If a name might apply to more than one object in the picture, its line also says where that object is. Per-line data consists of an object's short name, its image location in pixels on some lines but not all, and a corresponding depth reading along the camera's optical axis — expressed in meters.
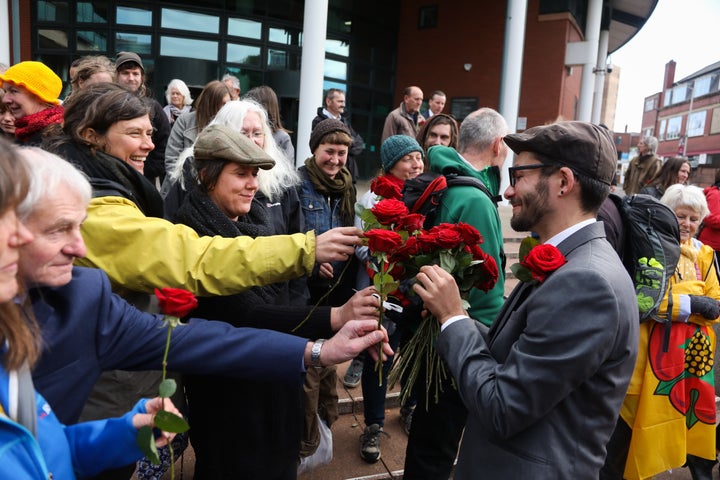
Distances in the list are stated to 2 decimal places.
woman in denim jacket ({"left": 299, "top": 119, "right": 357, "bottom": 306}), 3.87
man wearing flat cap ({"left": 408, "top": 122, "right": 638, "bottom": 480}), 1.53
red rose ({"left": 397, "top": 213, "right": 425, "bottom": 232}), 1.90
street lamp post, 61.07
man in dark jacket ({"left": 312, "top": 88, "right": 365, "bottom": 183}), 6.06
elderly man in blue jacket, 1.25
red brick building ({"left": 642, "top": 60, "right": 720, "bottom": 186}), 54.34
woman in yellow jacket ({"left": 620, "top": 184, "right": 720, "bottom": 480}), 3.04
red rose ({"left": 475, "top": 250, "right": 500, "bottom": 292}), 1.97
